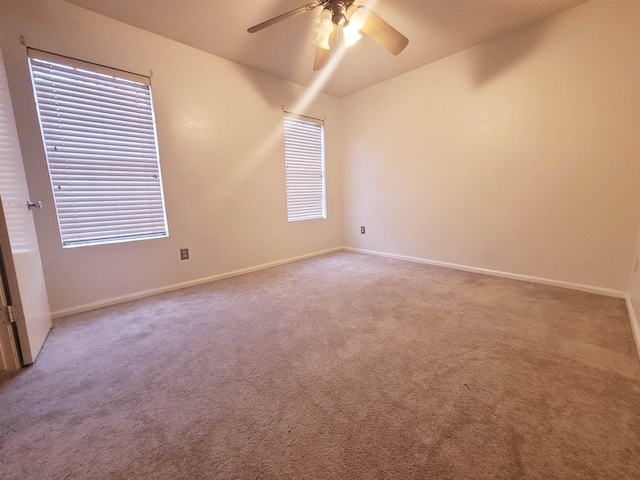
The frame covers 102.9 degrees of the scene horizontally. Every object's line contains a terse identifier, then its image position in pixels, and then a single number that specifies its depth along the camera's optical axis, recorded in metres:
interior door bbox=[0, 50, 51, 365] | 1.43
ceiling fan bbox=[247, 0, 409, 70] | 1.72
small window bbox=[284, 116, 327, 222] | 3.60
